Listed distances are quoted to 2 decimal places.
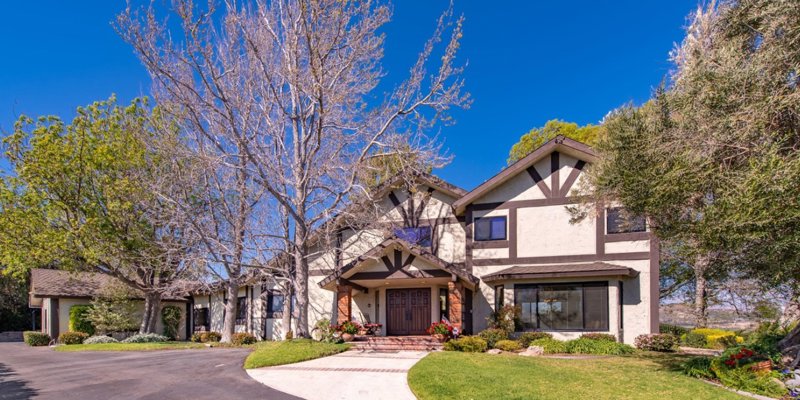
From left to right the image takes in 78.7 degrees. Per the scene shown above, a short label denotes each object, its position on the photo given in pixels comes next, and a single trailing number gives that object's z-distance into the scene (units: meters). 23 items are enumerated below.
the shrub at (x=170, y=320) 31.52
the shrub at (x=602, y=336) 17.92
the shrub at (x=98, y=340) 25.10
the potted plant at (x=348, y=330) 19.38
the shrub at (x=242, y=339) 22.97
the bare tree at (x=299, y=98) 15.52
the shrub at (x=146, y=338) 25.25
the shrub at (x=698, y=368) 11.37
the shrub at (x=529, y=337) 18.31
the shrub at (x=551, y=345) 17.20
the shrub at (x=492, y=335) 18.16
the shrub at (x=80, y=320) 28.41
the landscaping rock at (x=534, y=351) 16.70
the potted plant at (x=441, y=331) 18.38
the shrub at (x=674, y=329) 23.51
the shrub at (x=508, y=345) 17.31
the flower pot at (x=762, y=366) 10.44
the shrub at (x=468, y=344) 17.22
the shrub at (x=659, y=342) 17.39
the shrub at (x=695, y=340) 19.61
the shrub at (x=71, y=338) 25.48
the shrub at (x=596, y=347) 16.84
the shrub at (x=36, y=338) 26.56
